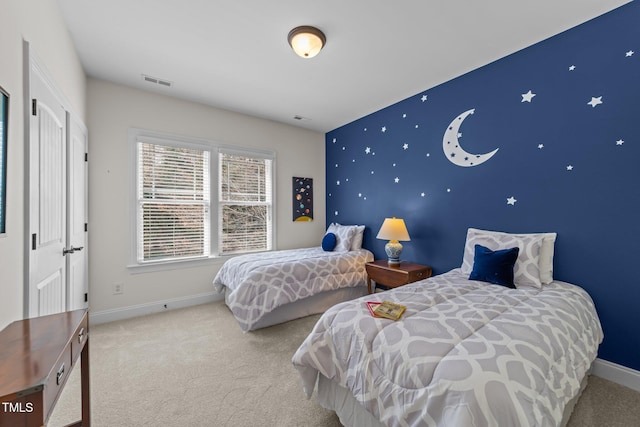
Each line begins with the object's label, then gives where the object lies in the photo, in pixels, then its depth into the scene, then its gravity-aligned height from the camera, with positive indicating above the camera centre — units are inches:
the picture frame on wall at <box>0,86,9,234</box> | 46.9 +11.8
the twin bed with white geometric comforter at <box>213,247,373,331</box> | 106.4 -30.2
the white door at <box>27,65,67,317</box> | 60.1 +4.5
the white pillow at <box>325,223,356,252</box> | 151.6 -13.2
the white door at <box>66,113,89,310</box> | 88.2 +0.4
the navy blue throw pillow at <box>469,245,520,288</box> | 84.4 -17.2
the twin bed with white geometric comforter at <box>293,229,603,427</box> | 39.9 -26.0
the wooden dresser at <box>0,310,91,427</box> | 29.1 -18.9
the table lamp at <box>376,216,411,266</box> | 125.7 -9.7
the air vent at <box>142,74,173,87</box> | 115.1 +60.1
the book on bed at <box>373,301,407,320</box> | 59.9 -22.2
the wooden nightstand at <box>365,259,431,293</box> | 117.6 -26.8
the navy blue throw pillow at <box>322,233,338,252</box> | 154.7 -15.7
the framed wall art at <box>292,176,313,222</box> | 176.2 +11.0
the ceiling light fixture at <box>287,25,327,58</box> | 83.7 +56.6
